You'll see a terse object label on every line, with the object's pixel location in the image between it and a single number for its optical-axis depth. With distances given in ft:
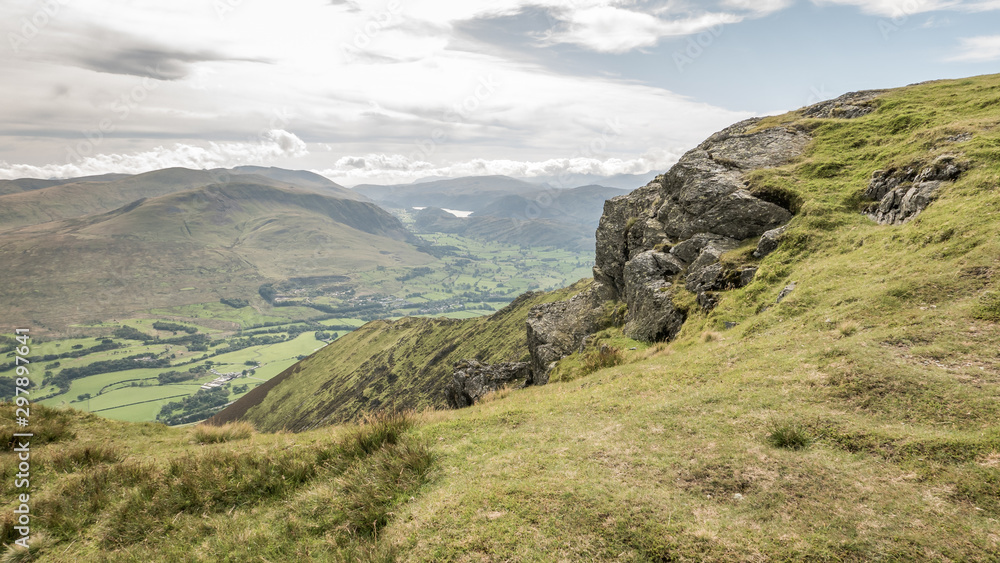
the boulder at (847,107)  131.95
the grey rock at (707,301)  82.69
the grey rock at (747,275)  82.74
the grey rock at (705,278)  88.94
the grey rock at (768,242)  86.88
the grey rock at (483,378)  127.13
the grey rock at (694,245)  101.93
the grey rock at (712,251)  96.12
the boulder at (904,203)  69.71
